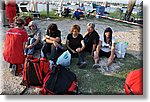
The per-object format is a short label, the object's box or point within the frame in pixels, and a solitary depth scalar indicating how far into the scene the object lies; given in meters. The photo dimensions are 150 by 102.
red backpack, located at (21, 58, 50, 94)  1.69
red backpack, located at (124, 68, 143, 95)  1.64
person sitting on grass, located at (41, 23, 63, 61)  1.97
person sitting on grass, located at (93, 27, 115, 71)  2.02
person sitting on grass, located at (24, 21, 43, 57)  1.93
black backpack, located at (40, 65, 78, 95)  1.63
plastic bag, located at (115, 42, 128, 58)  2.10
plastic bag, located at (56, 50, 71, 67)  1.88
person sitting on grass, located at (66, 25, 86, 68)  2.00
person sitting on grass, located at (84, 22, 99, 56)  2.03
